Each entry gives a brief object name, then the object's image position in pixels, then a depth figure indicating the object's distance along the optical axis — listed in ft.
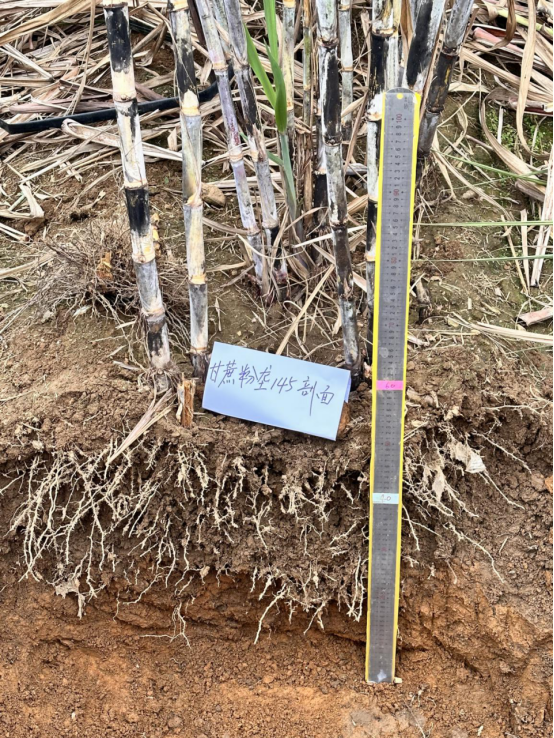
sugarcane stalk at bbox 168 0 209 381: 3.43
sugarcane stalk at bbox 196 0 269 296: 3.89
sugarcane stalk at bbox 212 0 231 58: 4.06
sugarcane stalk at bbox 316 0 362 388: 3.40
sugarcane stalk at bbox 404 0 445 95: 3.99
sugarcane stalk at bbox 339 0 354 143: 4.21
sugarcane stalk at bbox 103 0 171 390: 3.30
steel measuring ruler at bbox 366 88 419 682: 3.44
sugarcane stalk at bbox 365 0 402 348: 3.45
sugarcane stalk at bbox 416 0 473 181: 4.50
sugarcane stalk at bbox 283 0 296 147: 4.30
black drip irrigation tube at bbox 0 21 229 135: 5.77
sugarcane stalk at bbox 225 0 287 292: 3.89
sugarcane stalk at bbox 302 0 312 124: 4.32
